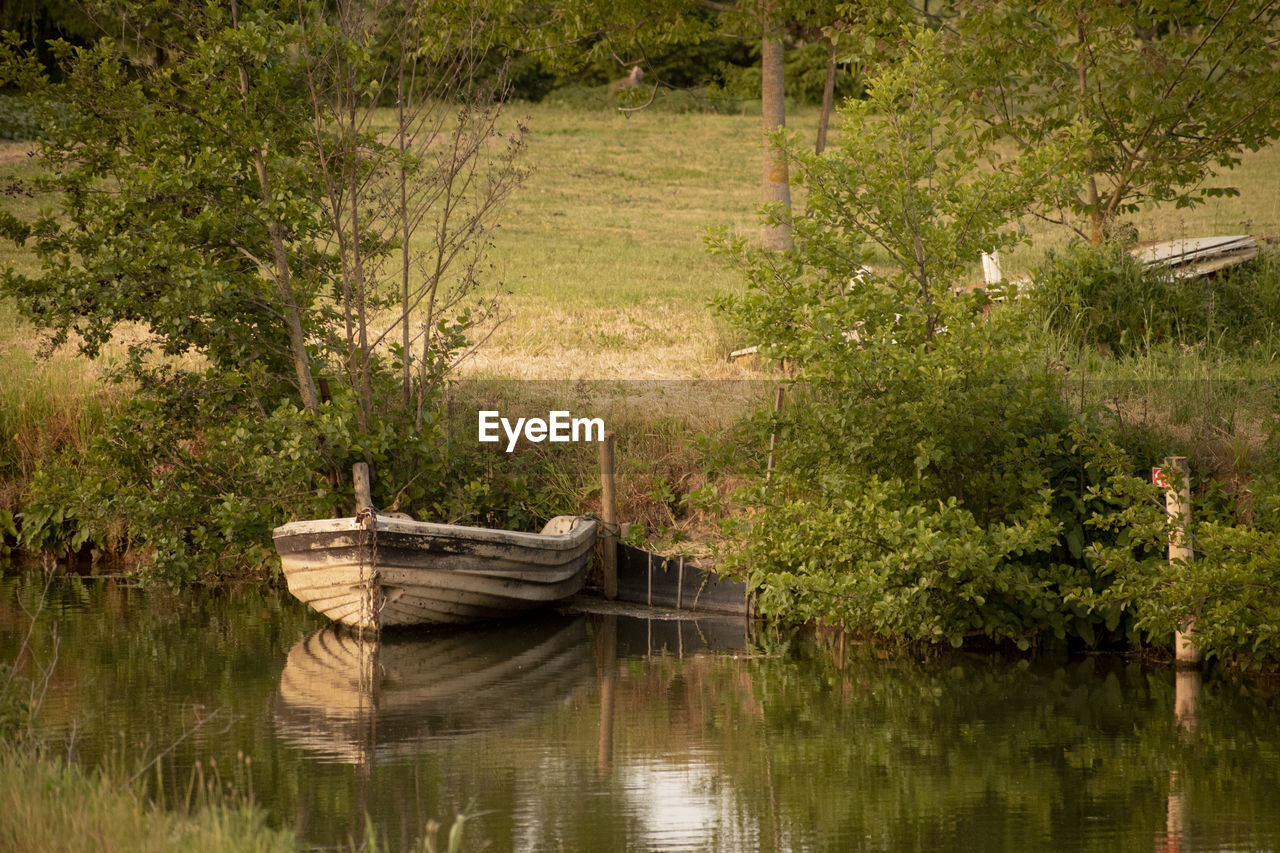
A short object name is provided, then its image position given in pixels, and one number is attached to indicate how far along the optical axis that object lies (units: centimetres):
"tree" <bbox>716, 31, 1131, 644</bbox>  1139
